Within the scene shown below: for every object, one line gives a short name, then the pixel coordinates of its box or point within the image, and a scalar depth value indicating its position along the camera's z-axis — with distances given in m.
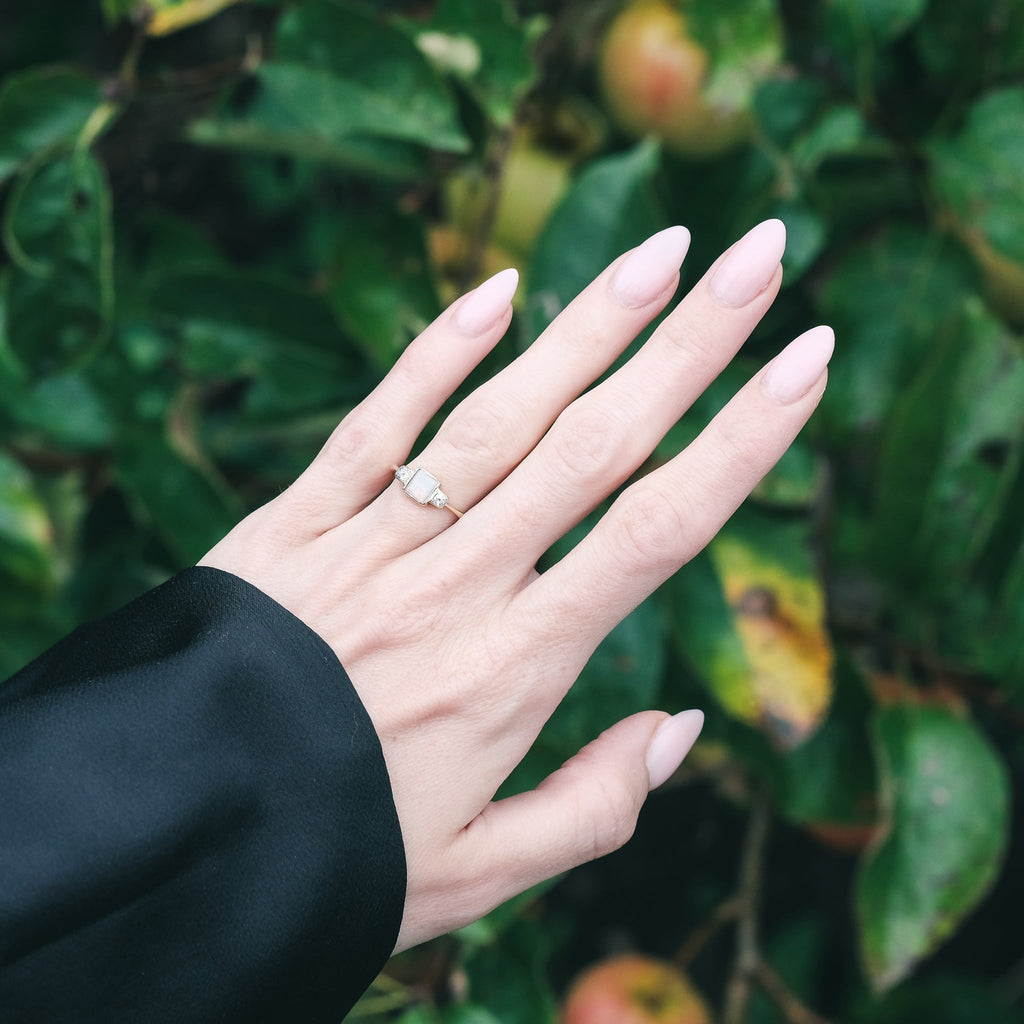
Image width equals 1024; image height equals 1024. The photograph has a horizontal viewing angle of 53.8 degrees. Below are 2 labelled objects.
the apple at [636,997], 1.05
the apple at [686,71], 0.79
